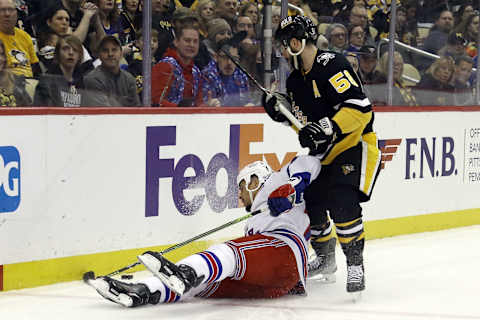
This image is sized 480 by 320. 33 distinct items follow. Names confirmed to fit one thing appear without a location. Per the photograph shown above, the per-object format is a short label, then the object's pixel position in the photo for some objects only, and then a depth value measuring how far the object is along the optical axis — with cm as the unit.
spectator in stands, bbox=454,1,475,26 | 1371
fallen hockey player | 732
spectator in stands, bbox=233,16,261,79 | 1084
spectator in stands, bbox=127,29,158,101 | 968
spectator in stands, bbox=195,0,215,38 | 1023
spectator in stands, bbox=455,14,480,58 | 1384
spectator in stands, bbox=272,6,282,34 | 1114
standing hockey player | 812
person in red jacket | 995
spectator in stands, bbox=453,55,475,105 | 1377
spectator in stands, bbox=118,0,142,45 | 952
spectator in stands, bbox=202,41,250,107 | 1049
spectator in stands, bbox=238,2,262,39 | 1084
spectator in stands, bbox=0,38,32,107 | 847
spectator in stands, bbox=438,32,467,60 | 1362
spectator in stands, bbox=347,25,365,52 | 1215
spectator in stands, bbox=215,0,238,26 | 1052
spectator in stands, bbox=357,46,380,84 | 1236
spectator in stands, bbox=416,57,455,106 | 1313
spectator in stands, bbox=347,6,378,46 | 1217
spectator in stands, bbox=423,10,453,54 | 1328
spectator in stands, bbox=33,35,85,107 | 881
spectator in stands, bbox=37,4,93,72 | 866
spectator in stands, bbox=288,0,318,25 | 1128
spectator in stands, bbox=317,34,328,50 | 1098
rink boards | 857
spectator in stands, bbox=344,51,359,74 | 1210
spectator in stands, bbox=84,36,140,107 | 925
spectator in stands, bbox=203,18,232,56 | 1040
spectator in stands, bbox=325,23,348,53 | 1183
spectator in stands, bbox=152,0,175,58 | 978
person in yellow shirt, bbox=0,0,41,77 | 840
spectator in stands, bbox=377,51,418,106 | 1262
